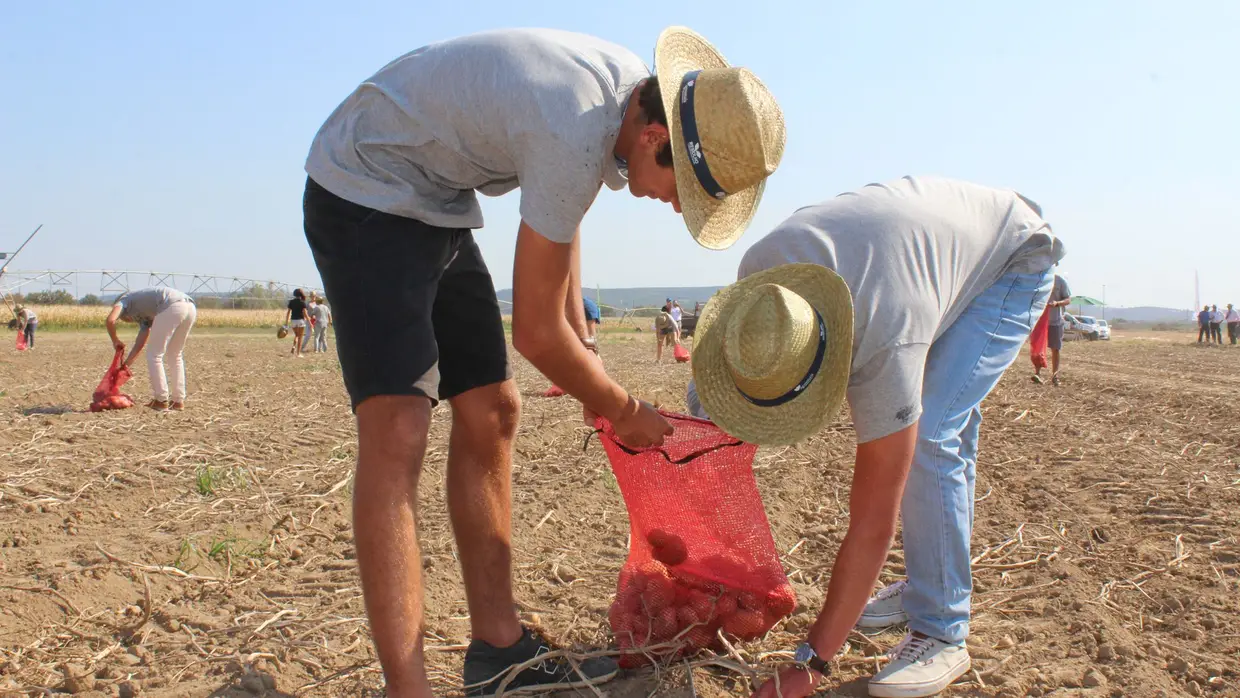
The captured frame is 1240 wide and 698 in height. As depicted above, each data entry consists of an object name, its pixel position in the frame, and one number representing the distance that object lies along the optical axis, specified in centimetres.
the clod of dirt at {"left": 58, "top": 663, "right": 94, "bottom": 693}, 238
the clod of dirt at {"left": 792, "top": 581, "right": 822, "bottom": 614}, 299
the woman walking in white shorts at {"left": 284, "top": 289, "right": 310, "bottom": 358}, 1798
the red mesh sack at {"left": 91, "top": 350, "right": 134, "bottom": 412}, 805
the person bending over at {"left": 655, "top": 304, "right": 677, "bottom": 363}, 1802
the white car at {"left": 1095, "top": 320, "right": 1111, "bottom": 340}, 4303
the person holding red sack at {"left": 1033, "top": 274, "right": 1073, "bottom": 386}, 1100
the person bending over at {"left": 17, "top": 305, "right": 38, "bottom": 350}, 1991
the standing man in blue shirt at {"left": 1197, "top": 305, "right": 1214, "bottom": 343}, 3338
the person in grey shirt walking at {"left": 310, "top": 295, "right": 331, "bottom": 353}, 2022
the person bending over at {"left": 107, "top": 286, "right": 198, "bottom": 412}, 793
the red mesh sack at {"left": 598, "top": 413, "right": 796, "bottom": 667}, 258
